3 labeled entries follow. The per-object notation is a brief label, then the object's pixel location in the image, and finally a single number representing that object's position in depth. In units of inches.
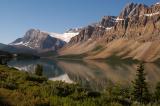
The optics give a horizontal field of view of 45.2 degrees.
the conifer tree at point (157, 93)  1577.3
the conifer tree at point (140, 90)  1494.9
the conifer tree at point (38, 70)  1796.4
